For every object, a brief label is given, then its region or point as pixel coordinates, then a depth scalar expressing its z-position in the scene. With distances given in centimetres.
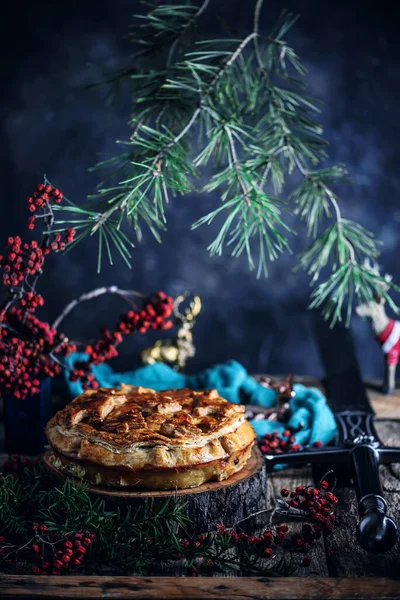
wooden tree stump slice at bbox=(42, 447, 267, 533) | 138
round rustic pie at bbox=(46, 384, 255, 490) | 138
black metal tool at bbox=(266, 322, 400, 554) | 133
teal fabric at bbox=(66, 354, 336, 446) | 188
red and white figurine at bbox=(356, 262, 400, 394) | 222
